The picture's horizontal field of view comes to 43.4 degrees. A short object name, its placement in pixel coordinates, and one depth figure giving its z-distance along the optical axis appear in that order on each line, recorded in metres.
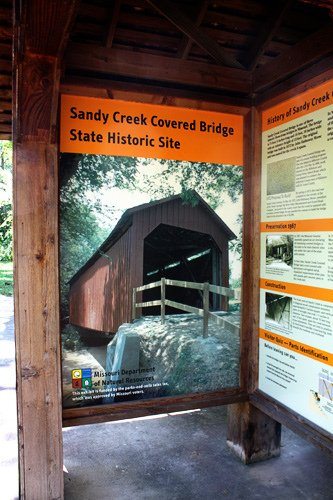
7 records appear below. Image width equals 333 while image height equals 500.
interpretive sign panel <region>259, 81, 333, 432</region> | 2.87
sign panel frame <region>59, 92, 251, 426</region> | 3.28
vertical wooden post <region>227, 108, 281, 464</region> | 3.62
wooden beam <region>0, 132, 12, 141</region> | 5.57
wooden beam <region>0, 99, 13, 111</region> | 4.17
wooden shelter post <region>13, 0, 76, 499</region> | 2.78
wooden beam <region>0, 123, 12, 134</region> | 5.01
